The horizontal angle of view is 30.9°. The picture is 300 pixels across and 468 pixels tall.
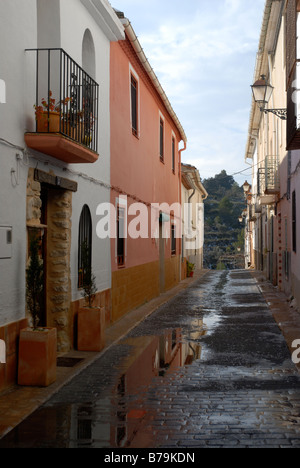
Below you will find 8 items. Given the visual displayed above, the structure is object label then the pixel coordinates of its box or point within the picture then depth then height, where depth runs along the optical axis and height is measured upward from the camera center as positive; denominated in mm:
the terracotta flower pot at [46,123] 7043 +1568
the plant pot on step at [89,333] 8586 -1427
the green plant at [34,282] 6539 -473
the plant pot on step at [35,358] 6359 -1355
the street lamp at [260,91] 12328 +3488
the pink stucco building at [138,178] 12164 +1828
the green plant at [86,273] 8930 -495
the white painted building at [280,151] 10414 +2469
